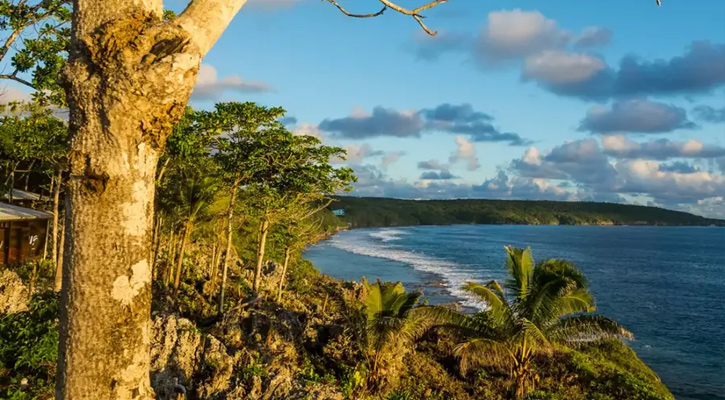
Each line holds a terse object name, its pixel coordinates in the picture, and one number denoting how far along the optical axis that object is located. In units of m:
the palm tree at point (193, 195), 18.23
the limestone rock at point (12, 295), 9.44
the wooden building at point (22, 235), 18.78
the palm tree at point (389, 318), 14.59
